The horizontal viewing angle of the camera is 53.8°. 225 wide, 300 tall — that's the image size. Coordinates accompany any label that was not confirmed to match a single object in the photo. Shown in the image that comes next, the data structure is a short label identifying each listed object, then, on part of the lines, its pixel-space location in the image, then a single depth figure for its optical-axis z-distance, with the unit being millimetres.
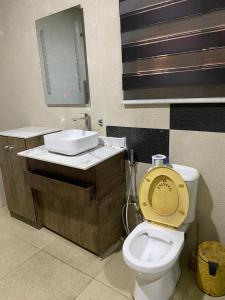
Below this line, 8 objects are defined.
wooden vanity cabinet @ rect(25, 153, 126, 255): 1610
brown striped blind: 1310
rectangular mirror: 1863
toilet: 1372
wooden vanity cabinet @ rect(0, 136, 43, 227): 2029
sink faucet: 1992
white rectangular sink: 1635
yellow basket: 1389
